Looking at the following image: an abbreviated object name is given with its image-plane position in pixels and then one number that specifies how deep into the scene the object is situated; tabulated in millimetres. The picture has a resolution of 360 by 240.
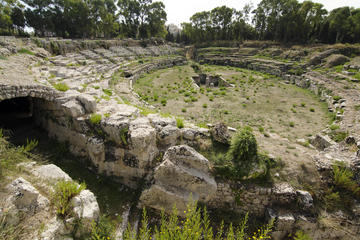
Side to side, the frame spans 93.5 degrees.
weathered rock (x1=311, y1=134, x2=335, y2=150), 9702
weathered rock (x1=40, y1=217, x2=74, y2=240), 4008
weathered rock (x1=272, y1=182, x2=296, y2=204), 6336
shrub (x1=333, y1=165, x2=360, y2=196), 6344
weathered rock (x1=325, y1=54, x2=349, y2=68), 27859
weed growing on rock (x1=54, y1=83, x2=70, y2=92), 9328
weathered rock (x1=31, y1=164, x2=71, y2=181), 5383
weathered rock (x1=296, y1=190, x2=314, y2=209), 6176
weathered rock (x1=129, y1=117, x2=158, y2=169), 6746
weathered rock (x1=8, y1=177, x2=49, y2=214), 4188
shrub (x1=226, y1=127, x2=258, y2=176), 6668
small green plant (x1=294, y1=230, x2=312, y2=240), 5822
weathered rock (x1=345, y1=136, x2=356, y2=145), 9133
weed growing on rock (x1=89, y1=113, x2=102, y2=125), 7695
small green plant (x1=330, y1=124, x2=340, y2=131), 11617
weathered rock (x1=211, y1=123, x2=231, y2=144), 7577
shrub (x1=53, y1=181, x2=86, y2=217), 4543
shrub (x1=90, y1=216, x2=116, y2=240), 4825
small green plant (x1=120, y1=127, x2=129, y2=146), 7023
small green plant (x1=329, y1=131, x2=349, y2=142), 10352
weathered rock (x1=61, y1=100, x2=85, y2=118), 8006
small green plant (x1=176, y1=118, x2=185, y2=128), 8315
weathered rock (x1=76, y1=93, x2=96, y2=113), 8516
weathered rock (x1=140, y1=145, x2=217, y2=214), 6551
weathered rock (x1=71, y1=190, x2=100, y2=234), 4652
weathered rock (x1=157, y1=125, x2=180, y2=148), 7453
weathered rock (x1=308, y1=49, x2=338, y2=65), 30656
